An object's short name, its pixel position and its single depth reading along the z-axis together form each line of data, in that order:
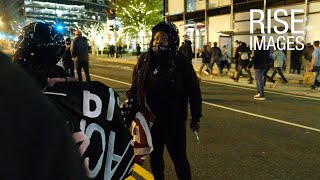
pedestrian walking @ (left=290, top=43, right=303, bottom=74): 19.86
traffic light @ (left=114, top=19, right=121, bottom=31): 39.25
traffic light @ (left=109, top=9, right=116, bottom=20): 34.81
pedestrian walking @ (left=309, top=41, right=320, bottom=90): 12.91
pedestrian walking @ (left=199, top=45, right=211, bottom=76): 18.48
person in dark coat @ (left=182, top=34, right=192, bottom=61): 17.22
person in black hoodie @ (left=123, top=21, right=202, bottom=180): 3.67
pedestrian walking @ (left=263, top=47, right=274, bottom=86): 13.93
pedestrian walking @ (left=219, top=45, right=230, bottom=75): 19.19
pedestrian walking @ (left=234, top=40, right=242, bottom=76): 17.02
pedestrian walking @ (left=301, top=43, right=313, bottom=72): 16.70
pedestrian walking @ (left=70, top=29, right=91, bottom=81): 12.53
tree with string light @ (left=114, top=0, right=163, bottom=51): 41.06
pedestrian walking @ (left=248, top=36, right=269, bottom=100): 11.33
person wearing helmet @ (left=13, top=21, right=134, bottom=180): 1.83
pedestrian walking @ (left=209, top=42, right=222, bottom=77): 18.42
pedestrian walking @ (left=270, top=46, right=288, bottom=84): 15.23
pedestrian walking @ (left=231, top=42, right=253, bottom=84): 16.20
